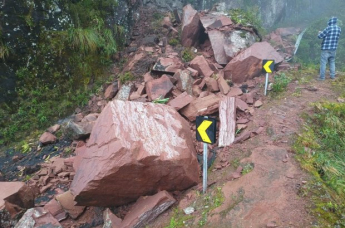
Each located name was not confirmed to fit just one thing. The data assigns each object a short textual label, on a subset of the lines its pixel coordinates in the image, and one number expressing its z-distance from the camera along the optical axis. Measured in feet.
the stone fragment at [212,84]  19.12
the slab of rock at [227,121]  14.49
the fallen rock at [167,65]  20.94
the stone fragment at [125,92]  20.49
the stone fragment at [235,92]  18.39
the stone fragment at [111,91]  21.25
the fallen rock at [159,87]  18.66
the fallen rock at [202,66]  20.79
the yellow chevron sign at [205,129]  10.16
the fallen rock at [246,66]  21.62
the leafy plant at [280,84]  18.93
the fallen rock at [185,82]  19.20
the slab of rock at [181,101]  16.44
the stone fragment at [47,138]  17.70
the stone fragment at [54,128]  18.87
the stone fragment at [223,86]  18.75
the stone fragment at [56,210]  11.91
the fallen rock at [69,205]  11.95
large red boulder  10.53
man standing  21.49
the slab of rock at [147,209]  10.38
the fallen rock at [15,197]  10.73
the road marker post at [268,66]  18.20
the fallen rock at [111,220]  10.52
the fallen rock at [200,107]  16.04
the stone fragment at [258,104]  17.08
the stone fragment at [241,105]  16.36
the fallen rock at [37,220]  9.89
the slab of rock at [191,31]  25.94
